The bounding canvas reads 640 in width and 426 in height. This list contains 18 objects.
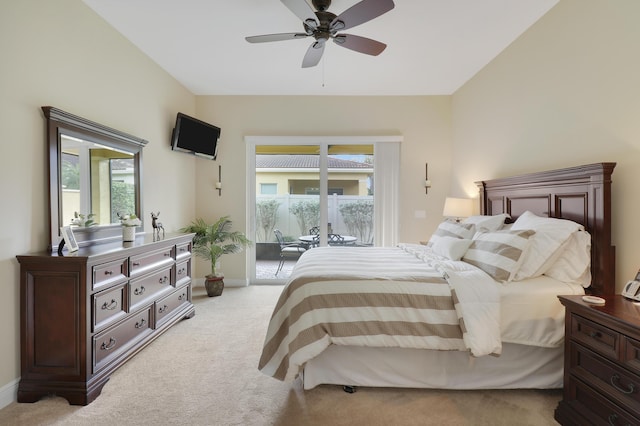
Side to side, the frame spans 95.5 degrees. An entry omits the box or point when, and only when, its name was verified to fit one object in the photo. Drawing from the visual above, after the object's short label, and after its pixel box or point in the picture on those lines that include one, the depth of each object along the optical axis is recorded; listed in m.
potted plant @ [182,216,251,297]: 4.15
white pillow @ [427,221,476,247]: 2.86
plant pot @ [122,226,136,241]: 2.73
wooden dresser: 1.92
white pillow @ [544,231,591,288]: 2.04
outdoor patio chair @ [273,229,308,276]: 4.82
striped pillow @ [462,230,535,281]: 2.06
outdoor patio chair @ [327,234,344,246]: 4.79
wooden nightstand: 1.39
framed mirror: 2.18
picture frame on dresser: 2.04
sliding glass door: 4.72
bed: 1.87
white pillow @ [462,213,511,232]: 2.83
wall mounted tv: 3.86
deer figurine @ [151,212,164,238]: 3.14
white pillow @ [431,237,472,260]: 2.52
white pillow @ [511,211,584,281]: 2.07
